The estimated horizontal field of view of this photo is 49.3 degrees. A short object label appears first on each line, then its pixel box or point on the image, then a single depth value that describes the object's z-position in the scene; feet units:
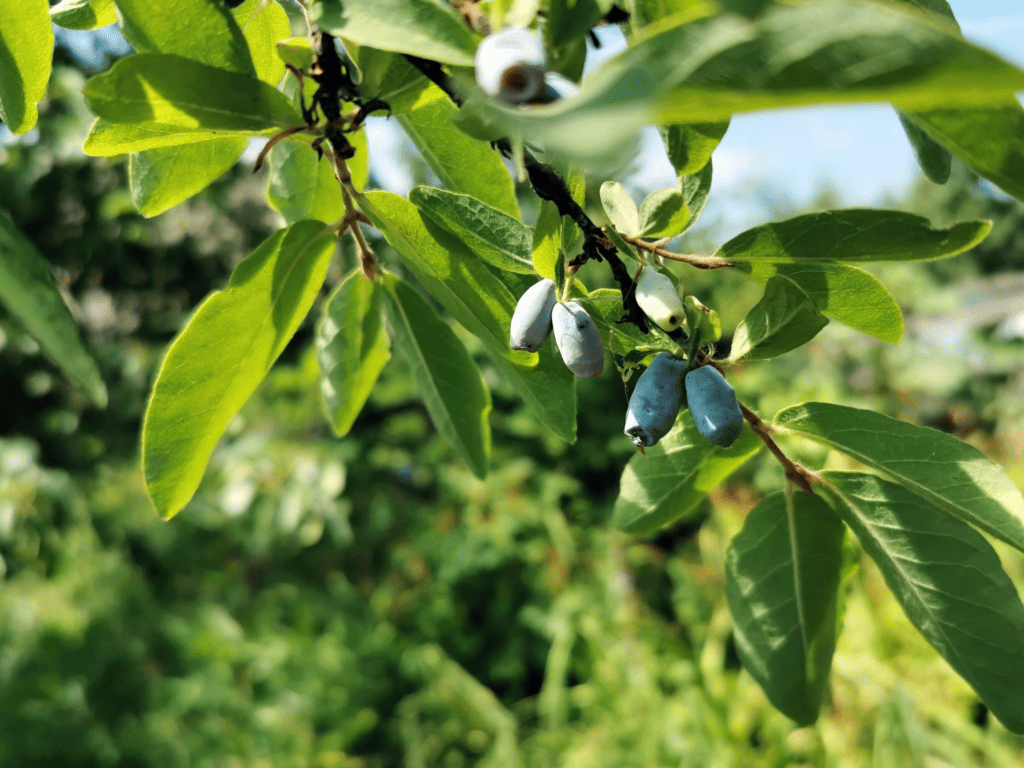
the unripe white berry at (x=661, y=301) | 0.63
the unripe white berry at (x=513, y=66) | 0.51
